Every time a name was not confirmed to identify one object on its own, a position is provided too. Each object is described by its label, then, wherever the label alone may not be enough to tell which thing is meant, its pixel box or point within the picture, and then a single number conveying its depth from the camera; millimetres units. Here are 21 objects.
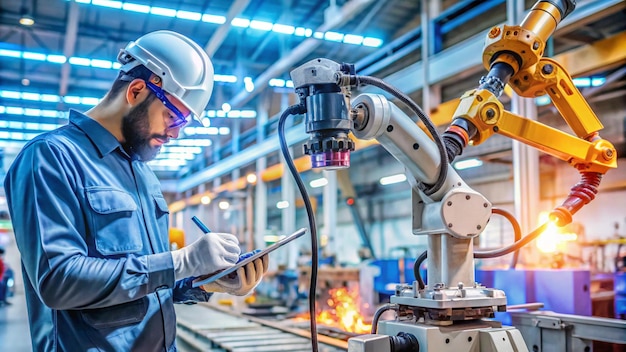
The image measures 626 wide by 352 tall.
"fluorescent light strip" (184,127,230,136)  12191
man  1268
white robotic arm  1339
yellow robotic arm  1705
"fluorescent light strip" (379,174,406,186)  12289
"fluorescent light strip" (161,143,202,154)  15320
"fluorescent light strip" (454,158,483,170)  9414
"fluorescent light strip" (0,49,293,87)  9359
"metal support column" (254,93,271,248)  10815
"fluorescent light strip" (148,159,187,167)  17547
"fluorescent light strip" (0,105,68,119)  12703
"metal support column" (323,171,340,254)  9031
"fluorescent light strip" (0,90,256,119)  11625
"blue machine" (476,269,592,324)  2539
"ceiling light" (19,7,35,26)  8609
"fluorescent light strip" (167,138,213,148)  14555
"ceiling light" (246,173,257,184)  11258
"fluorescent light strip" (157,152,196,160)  16438
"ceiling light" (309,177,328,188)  12727
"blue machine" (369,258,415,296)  6684
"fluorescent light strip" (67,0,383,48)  7370
